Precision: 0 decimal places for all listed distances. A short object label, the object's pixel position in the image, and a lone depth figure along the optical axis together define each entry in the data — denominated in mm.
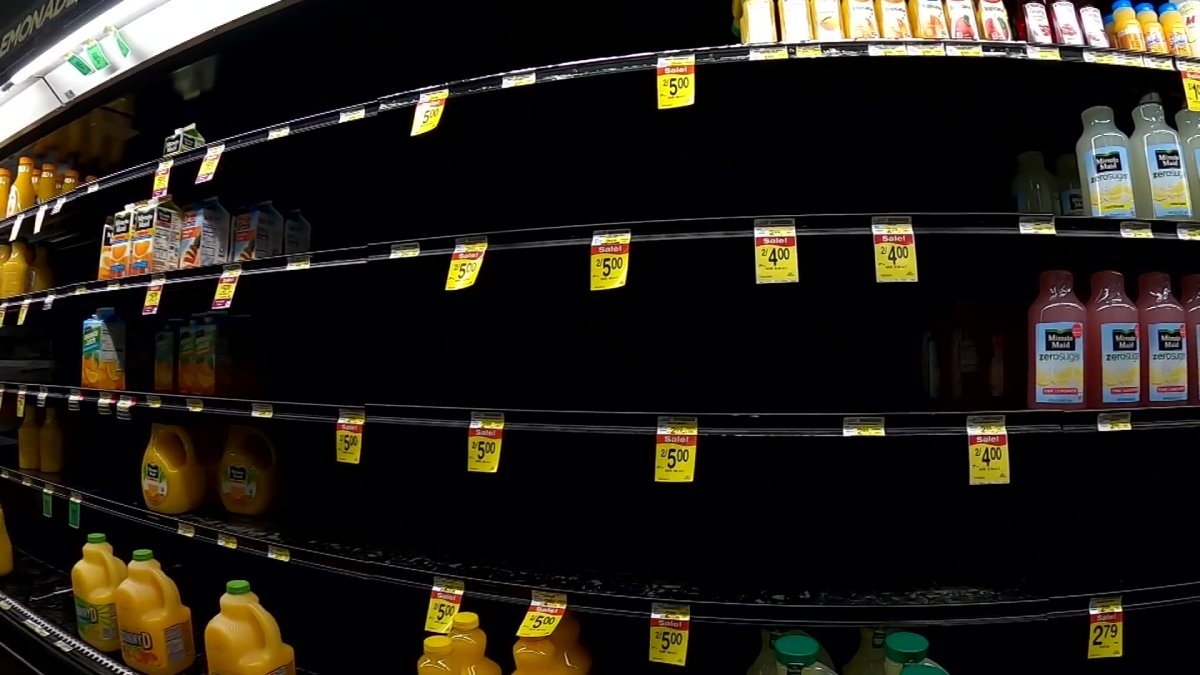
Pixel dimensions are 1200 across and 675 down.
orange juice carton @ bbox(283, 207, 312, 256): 2184
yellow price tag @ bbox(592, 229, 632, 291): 1354
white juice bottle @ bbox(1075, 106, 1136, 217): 1458
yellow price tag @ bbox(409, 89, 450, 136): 1503
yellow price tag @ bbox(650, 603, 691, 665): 1298
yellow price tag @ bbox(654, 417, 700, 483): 1298
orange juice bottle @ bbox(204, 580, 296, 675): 1565
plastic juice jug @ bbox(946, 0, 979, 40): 1581
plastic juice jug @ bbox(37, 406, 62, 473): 2754
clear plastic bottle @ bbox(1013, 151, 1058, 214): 1701
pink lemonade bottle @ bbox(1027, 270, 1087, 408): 1359
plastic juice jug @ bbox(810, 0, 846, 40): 1549
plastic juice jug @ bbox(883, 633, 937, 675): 1167
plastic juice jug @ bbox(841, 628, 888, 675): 1347
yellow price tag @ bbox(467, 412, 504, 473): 1434
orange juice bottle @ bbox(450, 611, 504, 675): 1401
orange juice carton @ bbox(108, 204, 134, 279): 2254
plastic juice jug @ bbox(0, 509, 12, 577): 2662
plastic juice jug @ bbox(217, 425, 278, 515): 1958
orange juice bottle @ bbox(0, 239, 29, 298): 2898
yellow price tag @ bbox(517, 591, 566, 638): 1316
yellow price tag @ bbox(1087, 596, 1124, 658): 1304
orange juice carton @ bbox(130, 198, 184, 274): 2170
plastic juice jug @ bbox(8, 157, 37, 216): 2912
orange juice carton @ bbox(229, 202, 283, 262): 2111
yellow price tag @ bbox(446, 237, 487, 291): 1440
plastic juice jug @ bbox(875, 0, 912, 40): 1542
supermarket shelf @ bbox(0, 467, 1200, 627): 1270
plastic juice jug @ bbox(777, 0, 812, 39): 1550
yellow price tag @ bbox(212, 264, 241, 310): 1816
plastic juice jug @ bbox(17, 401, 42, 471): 2824
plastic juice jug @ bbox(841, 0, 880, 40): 1536
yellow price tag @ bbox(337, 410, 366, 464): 1585
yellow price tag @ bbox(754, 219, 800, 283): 1298
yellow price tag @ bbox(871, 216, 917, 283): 1302
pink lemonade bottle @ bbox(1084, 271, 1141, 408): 1385
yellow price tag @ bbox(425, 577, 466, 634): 1423
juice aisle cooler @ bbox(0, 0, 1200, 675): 1369
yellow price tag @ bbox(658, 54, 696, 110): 1359
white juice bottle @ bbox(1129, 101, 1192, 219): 1473
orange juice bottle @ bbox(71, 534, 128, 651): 1984
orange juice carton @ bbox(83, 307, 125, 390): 2318
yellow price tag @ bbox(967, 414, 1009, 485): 1271
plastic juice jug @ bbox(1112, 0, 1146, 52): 1713
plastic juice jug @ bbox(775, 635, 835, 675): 1162
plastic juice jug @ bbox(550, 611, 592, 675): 1407
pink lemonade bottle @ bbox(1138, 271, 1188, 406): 1410
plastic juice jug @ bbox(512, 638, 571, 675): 1358
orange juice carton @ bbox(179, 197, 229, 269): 2135
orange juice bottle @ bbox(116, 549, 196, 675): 1797
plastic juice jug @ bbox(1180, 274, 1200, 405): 1465
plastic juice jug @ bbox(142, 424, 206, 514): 2010
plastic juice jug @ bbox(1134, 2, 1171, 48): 1745
